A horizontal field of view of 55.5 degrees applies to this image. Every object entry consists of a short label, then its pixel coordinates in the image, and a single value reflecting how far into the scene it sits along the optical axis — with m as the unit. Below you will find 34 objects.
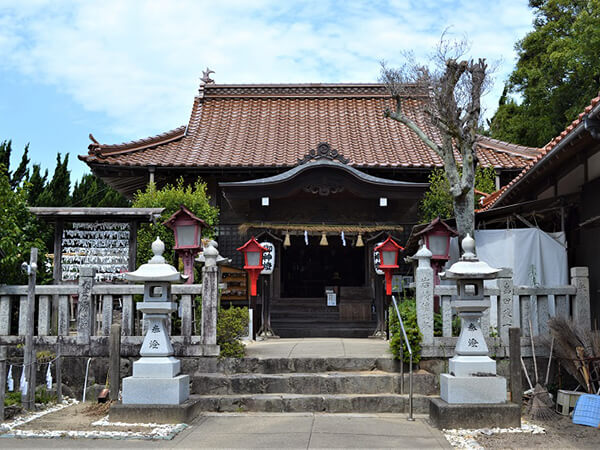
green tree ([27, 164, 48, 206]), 23.70
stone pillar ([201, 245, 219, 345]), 9.12
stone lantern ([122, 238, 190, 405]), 7.82
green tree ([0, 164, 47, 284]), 10.00
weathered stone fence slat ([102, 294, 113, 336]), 9.35
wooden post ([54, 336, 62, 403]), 9.11
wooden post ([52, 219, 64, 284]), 11.05
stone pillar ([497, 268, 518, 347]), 9.19
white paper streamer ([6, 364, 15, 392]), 8.55
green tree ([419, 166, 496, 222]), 15.09
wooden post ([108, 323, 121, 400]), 8.63
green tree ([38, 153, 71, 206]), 23.99
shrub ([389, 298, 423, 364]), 9.03
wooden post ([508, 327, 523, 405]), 8.12
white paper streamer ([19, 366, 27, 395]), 8.36
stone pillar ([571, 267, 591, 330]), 9.33
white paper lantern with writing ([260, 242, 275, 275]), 13.61
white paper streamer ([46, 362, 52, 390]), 8.92
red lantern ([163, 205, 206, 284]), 10.95
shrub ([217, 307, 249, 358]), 9.31
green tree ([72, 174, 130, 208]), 25.50
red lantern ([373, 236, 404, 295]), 12.99
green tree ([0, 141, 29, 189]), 23.88
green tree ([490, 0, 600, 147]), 18.14
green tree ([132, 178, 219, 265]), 14.09
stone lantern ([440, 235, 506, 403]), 7.67
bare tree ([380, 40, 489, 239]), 10.99
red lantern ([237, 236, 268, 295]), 12.72
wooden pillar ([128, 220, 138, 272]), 11.30
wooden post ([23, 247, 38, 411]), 8.48
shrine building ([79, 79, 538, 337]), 15.05
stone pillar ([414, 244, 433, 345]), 9.13
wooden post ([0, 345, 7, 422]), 7.74
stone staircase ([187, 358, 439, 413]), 8.54
